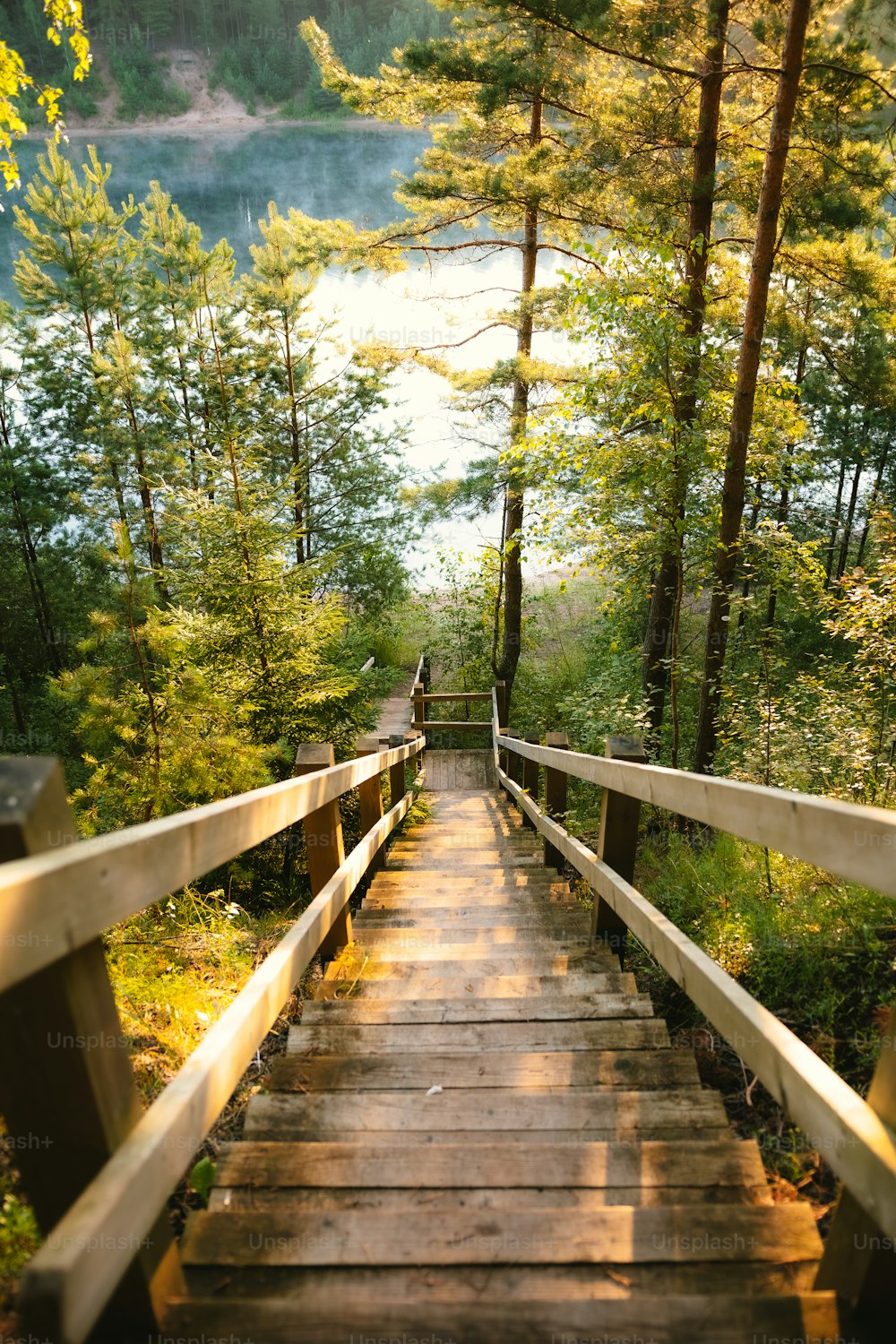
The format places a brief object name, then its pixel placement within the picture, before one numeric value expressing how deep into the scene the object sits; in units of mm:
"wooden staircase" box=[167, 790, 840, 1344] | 1285
